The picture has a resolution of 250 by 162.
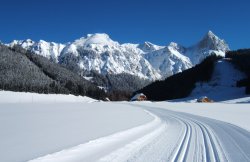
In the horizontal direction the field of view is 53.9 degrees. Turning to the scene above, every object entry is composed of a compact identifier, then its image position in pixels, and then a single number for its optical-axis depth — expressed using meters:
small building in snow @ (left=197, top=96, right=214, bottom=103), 82.14
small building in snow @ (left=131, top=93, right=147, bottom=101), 103.67
